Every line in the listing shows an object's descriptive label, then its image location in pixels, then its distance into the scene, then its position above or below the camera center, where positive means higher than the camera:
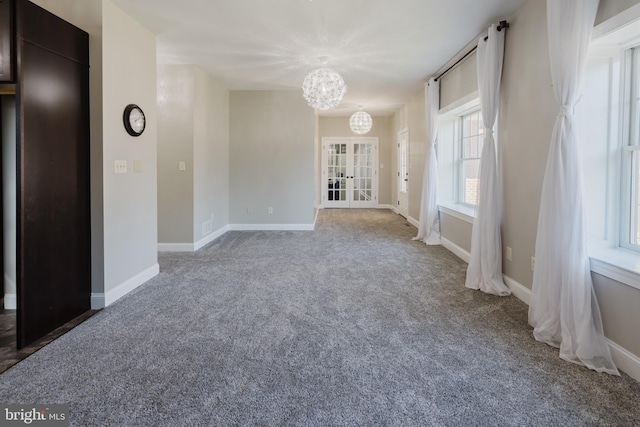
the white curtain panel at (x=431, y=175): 5.60 +0.27
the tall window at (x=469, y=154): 4.86 +0.55
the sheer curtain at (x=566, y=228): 2.13 -0.22
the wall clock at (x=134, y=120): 3.26 +0.65
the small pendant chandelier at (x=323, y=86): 4.73 +1.40
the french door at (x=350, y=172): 10.72 +0.58
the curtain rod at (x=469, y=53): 3.42 +1.69
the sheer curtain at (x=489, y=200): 3.41 -0.07
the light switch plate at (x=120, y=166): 3.15 +0.21
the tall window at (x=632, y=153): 2.28 +0.26
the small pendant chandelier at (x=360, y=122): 8.63 +1.67
